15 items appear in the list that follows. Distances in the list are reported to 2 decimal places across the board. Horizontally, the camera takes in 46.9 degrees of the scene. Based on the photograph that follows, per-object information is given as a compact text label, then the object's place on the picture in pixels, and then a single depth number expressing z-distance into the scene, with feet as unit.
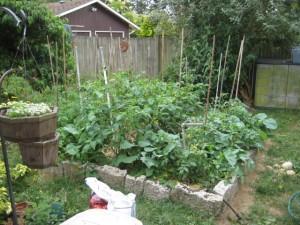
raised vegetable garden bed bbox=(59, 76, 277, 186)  11.17
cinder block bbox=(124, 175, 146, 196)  11.04
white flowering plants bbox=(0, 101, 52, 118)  6.73
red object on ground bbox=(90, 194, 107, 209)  8.93
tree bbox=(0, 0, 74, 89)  20.86
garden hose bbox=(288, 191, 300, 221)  10.22
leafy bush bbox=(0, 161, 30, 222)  8.48
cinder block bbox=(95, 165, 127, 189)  11.40
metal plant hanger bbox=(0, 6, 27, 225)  6.75
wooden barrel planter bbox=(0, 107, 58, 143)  6.63
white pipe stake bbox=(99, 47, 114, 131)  11.88
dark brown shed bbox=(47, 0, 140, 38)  52.70
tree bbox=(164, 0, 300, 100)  21.57
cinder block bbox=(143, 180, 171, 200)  10.69
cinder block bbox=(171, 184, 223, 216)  10.05
